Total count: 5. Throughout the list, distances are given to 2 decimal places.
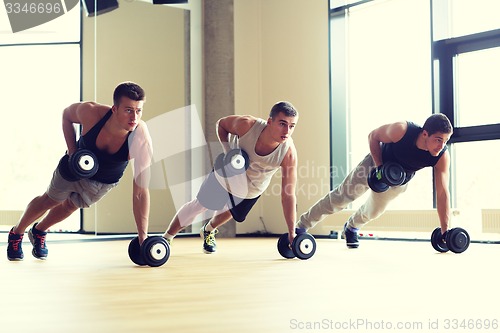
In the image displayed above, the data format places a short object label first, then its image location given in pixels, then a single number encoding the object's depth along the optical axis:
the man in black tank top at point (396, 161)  3.67
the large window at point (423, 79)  4.99
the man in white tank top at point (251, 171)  3.41
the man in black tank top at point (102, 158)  3.06
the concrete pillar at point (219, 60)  6.46
